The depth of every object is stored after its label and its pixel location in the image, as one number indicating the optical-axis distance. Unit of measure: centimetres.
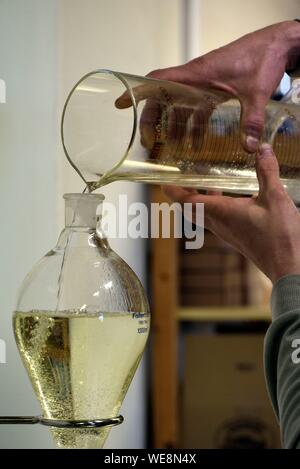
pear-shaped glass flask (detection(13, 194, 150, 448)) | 108
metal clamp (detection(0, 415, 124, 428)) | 110
